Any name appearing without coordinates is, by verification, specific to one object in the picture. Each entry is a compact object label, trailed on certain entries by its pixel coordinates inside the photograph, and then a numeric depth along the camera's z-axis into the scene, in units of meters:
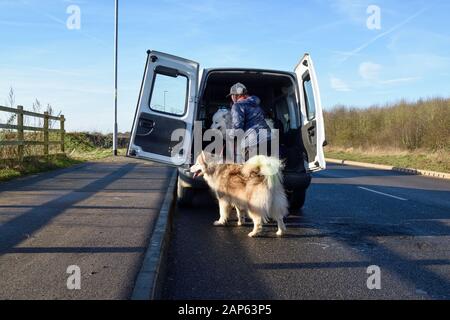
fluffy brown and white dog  6.26
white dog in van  7.64
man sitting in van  7.23
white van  7.48
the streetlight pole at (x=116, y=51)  17.46
